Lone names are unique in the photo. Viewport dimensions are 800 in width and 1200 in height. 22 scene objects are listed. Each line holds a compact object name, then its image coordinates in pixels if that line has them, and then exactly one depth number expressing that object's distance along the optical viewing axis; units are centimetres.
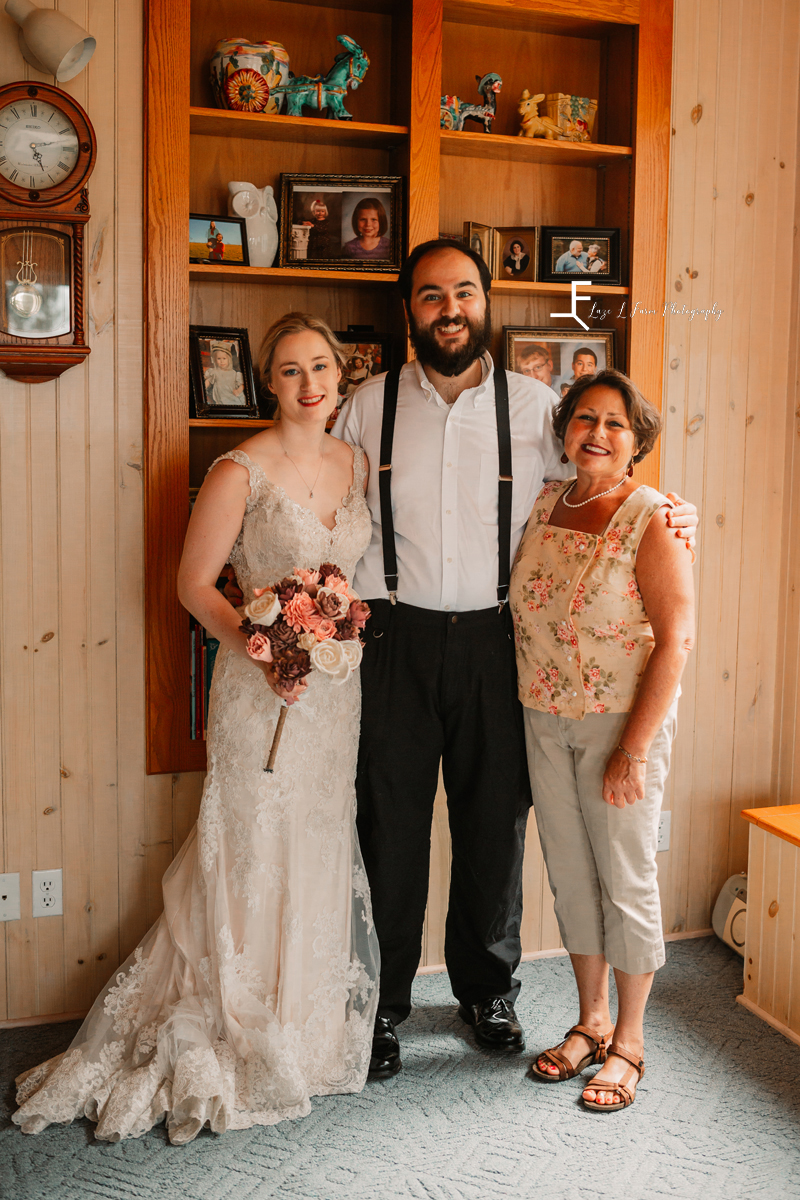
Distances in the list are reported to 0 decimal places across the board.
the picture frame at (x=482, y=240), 266
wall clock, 216
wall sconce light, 209
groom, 220
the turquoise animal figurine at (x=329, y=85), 246
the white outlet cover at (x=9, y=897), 238
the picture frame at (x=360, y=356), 262
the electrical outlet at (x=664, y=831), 291
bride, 204
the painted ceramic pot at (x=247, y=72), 239
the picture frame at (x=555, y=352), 276
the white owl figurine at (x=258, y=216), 248
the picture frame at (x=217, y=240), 246
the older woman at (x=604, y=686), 201
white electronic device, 280
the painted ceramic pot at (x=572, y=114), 269
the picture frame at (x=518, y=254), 276
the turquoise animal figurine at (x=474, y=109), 259
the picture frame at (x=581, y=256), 272
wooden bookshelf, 234
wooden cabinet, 240
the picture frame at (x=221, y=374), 247
